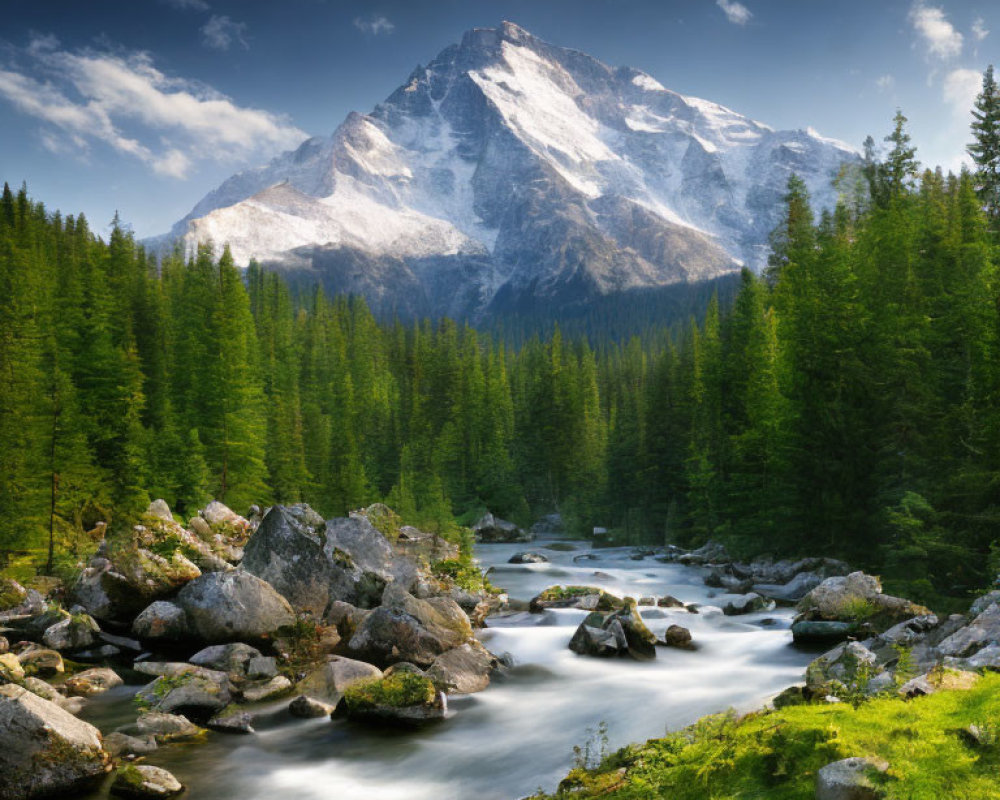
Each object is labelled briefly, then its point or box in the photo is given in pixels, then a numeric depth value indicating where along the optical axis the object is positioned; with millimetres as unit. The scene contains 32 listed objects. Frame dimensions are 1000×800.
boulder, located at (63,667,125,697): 16266
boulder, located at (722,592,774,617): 25000
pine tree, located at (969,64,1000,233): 37969
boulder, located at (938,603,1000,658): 12477
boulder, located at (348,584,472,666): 18766
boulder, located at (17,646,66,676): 17234
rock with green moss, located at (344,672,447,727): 14750
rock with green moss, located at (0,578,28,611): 22750
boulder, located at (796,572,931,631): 18609
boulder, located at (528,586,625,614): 26234
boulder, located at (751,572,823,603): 27984
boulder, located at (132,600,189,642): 20344
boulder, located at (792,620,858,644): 19219
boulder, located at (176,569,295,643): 19625
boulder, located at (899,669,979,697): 7656
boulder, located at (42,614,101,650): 19594
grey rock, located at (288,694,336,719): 15211
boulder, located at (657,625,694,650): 20859
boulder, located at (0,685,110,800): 10719
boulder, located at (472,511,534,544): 60062
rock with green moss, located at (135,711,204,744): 13555
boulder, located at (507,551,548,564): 43622
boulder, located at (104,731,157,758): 12513
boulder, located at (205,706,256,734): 14266
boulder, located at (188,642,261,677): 17719
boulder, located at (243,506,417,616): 23109
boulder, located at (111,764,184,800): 10977
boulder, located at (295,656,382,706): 15943
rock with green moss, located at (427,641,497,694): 16766
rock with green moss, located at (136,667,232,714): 15047
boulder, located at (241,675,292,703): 16312
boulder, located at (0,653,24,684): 14797
